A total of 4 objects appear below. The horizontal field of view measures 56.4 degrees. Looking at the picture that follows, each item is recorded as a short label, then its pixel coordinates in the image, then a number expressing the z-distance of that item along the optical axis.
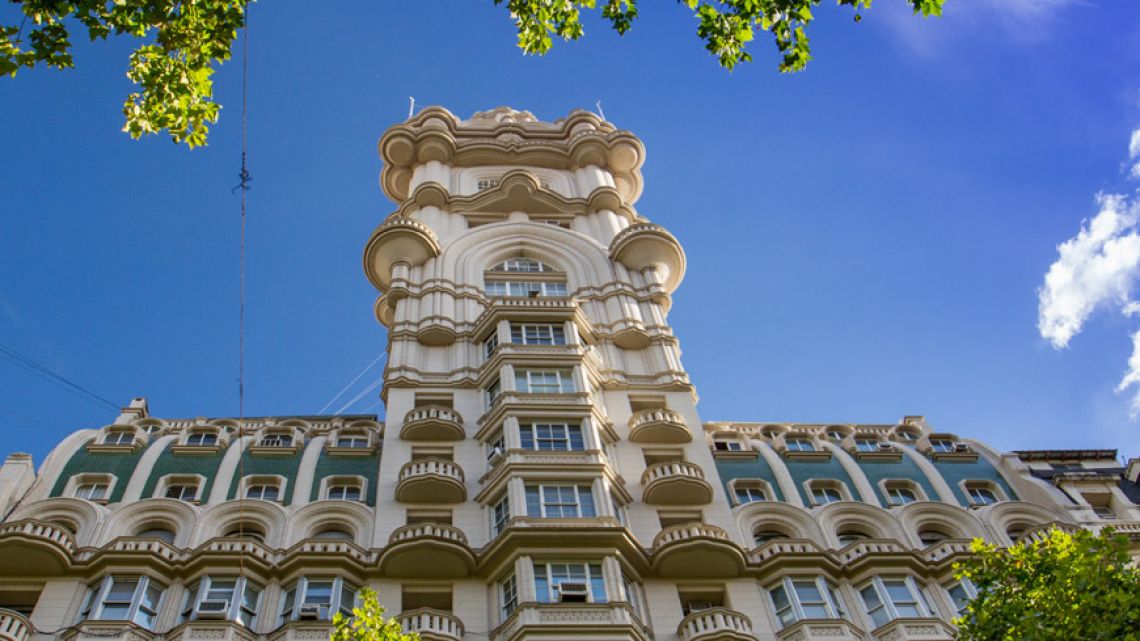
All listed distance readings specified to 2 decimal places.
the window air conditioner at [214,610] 32.56
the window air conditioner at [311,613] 32.97
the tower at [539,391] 34.34
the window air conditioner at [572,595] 32.69
